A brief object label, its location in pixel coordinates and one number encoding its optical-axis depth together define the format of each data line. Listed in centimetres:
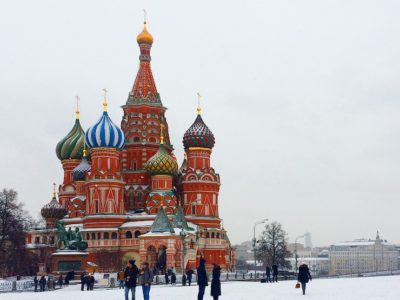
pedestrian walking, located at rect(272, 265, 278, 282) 4151
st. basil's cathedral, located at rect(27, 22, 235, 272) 6438
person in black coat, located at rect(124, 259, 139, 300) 2177
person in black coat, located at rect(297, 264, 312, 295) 2655
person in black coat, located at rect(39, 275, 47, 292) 3972
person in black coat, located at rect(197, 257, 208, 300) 2014
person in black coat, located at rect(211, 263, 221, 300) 1989
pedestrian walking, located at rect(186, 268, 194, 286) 3927
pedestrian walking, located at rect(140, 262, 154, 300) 2177
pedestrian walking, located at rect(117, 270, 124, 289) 3865
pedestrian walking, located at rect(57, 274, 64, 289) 4583
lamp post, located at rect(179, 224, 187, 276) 5314
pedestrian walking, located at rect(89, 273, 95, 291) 3865
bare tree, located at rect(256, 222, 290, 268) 7906
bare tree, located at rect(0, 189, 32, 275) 6312
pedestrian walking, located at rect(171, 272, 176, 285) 4242
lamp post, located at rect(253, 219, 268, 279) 6062
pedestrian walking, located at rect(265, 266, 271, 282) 4181
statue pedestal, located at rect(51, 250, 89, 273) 6525
